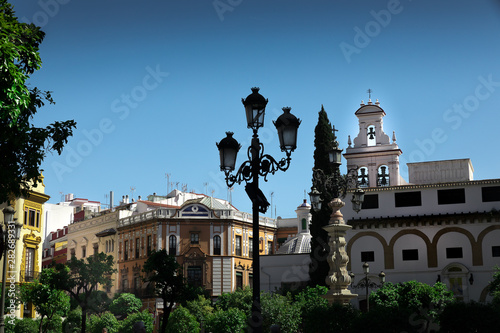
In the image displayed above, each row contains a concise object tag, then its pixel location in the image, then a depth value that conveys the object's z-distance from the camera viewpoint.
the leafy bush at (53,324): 34.58
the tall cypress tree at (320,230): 42.19
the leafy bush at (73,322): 42.80
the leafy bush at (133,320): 41.49
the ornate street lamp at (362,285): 38.69
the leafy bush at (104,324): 41.12
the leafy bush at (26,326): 32.95
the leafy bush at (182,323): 36.56
